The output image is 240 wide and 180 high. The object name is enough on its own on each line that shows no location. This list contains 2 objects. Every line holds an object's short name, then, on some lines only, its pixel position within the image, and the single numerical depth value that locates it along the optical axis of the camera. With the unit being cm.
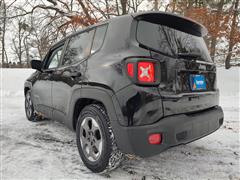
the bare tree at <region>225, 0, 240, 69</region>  709
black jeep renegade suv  171
